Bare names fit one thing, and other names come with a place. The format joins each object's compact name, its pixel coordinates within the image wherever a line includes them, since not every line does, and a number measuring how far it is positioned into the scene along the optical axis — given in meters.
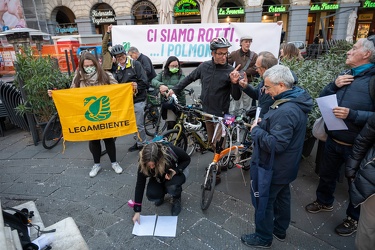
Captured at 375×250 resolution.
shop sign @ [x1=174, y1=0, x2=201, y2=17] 21.19
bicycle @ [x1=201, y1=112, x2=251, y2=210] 2.97
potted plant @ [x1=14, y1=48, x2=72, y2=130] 4.64
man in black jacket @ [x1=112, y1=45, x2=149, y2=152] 4.15
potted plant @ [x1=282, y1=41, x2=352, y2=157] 3.74
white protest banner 6.17
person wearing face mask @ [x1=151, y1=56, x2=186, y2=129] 4.25
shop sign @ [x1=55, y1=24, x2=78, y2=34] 23.00
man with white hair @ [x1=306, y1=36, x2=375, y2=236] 2.25
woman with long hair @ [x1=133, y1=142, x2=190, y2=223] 2.54
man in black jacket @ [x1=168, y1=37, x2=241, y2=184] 3.09
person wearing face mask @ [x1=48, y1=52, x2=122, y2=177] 3.59
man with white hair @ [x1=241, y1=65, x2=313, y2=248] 1.95
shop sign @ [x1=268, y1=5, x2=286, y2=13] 20.67
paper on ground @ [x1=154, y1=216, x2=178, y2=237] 2.71
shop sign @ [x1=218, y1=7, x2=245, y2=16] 20.73
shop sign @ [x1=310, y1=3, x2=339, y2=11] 20.58
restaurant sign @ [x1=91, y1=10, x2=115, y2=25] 21.86
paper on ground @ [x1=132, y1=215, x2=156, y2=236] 2.72
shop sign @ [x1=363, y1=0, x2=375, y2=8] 20.39
